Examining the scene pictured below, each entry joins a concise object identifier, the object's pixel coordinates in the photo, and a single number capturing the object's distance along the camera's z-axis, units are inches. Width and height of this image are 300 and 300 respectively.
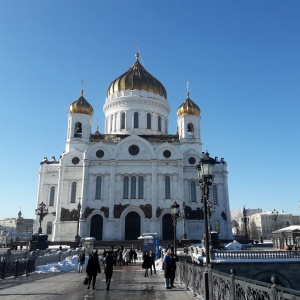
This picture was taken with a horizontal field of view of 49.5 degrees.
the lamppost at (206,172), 474.3
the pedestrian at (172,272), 482.5
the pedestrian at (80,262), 762.5
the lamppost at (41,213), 1233.7
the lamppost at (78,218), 1469.2
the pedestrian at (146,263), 614.5
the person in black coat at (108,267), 463.4
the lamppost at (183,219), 1529.3
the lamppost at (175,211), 909.8
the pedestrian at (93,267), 447.8
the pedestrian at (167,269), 452.1
